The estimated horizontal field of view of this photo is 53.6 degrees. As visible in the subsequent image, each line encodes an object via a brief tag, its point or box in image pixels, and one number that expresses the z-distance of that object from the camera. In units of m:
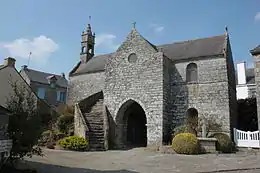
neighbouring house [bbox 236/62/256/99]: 26.81
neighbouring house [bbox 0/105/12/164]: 7.15
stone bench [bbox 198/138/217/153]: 14.53
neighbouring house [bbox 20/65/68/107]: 33.69
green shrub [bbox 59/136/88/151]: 15.88
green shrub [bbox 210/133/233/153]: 14.98
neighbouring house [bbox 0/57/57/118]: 21.08
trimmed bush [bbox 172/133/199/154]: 14.24
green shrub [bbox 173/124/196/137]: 16.82
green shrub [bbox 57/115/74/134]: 19.04
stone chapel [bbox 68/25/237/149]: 17.75
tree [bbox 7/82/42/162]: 7.95
